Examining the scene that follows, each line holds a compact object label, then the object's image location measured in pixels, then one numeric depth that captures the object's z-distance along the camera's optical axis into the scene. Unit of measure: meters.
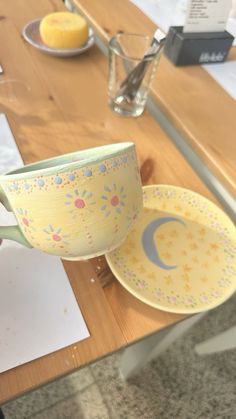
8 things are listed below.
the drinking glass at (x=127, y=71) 0.60
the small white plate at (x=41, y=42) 0.71
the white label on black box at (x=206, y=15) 0.67
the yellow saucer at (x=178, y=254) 0.42
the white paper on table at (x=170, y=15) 0.74
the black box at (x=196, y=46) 0.69
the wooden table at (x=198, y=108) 0.58
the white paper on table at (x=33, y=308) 0.37
